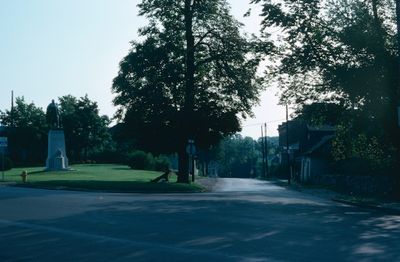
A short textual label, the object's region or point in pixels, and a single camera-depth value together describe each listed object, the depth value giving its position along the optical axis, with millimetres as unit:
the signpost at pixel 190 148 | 37500
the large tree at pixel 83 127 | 89125
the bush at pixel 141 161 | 72938
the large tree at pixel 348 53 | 26516
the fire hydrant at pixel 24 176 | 36750
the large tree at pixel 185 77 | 39531
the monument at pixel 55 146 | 51281
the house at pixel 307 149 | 60219
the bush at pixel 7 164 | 60219
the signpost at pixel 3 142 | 37369
